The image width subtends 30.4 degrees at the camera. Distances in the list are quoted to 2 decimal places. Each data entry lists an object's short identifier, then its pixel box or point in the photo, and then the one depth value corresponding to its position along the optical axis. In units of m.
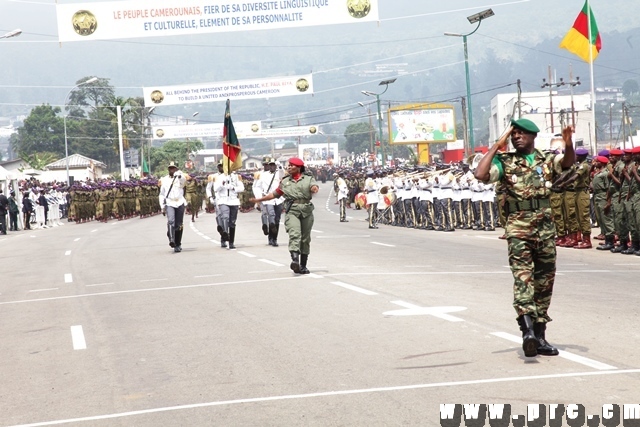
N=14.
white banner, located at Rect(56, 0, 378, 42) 38.19
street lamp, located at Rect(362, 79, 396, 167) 92.22
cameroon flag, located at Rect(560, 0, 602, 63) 37.81
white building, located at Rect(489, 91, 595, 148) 137.38
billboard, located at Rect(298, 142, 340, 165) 188.60
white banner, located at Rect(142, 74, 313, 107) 63.09
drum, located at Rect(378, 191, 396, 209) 39.34
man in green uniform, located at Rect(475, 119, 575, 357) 9.25
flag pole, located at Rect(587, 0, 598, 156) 37.69
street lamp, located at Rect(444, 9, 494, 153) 54.84
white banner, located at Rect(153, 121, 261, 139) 90.75
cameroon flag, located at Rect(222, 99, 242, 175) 26.36
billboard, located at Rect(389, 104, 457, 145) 89.94
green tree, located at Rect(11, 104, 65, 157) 169.12
